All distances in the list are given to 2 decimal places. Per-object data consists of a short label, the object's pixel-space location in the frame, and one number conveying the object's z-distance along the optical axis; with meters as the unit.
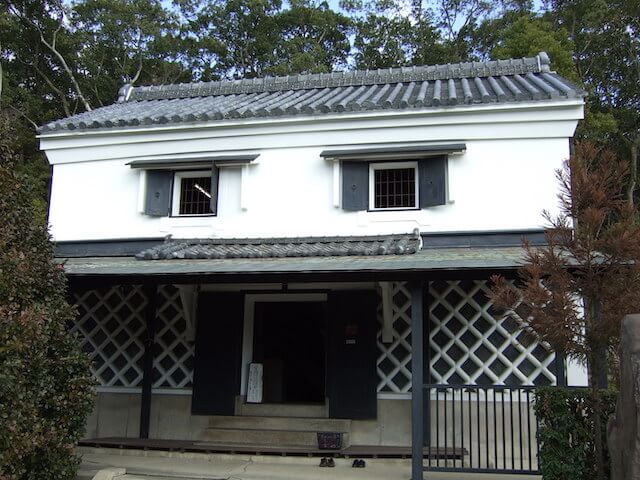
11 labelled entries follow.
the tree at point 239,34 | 22.14
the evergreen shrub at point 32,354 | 4.68
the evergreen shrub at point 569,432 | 5.11
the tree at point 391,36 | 21.72
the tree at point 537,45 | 15.38
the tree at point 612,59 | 19.08
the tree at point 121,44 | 20.16
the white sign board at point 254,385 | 8.29
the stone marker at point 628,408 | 3.76
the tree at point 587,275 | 4.71
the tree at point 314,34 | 21.34
